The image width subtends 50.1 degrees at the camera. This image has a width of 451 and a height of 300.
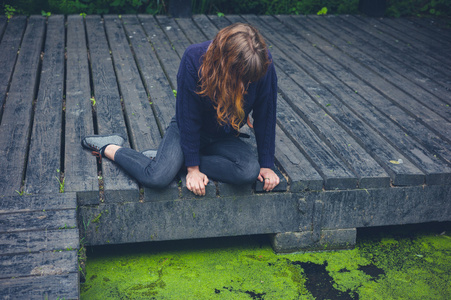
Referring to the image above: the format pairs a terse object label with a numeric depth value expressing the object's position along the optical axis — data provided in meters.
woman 2.03
